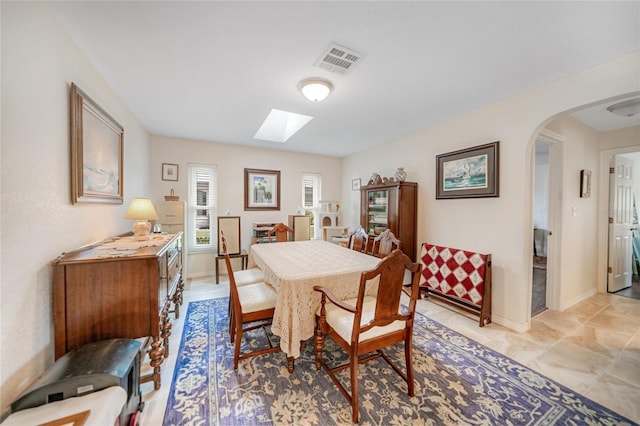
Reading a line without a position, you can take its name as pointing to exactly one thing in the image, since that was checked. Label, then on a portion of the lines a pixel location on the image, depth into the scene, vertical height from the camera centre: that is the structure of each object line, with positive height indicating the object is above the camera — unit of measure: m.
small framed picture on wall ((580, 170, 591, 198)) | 3.14 +0.42
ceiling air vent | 1.76 +1.24
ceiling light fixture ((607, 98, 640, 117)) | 2.42 +1.17
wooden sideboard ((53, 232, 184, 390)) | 1.37 -0.55
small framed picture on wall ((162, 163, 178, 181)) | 3.98 +0.67
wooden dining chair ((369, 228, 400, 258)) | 2.67 -0.40
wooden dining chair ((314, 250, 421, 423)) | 1.40 -0.75
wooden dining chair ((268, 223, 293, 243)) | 3.62 -0.35
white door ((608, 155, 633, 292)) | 3.44 -0.16
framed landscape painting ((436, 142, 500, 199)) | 2.64 +0.49
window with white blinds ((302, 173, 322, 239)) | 5.27 +0.32
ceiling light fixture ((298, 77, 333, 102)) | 2.15 +1.17
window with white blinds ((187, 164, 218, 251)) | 4.26 +0.05
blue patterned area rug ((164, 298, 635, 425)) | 1.42 -1.28
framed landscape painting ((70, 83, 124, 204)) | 1.65 +0.48
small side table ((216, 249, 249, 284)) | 3.94 -0.85
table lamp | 2.18 -0.05
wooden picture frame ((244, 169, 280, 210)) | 4.62 +0.43
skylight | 3.71 +1.40
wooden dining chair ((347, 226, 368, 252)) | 3.05 -0.41
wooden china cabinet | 3.46 +0.00
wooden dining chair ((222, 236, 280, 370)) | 1.84 -0.80
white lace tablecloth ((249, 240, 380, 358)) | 1.70 -0.57
